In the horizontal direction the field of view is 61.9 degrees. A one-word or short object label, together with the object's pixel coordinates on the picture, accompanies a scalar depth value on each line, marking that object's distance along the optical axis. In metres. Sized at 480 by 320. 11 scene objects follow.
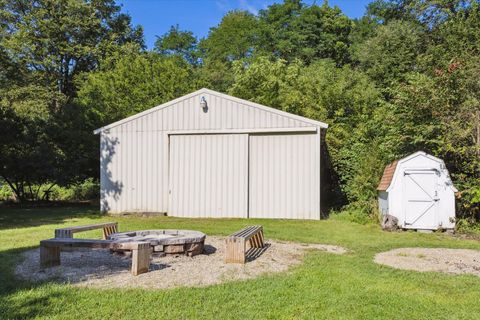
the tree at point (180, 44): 38.59
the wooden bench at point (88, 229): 6.23
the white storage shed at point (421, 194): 9.16
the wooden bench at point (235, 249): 5.59
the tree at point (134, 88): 19.28
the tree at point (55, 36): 26.27
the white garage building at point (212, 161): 11.53
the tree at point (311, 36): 29.98
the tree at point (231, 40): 33.94
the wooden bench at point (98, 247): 4.98
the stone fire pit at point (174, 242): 6.05
